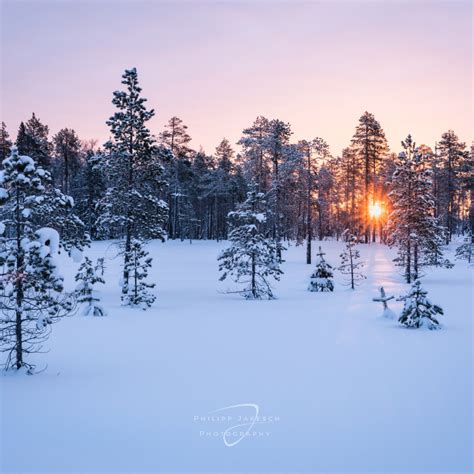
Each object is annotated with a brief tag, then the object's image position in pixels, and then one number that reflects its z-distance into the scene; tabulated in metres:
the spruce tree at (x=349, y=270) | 27.23
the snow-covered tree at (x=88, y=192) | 52.62
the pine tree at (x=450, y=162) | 54.42
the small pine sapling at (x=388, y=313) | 16.08
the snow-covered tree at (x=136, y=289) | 18.52
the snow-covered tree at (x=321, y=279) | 25.31
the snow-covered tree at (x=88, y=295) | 16.58
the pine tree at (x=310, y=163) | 38.22
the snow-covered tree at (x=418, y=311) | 14.28
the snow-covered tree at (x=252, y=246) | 21.89
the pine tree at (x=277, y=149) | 38.47
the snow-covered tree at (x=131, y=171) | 22.94
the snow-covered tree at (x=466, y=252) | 39.59
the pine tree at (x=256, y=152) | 42.53
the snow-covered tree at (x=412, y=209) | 28.98
